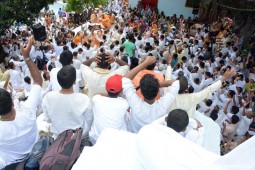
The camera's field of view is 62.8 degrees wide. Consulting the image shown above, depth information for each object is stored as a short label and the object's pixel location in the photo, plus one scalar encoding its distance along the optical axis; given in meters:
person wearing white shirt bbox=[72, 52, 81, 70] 4.42
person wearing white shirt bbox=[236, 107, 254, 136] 3.49
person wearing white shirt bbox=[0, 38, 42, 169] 1.54
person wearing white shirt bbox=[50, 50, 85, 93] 2.76
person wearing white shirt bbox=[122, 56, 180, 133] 1.86
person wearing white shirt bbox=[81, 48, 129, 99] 2.54
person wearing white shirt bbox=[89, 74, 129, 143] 1.83
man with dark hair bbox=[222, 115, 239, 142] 3.44
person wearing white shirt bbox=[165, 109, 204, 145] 1.56
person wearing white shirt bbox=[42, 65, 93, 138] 1.84
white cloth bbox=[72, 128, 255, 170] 0.88
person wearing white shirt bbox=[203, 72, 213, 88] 4.50
